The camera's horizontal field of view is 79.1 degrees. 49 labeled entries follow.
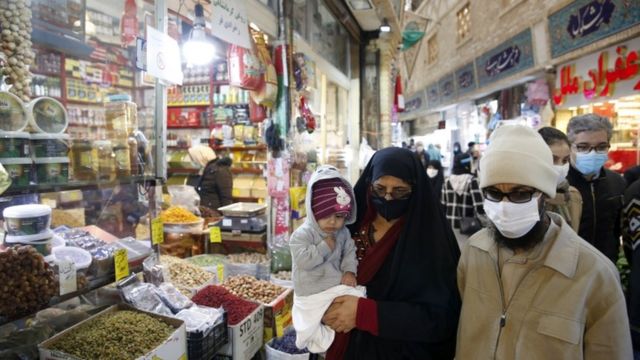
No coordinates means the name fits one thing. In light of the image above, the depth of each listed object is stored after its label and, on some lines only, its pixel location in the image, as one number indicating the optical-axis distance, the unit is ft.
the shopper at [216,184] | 18.25
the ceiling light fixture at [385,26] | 22.02
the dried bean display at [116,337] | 5.25
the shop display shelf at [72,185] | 4.96
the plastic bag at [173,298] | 7.04
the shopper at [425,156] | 35.55
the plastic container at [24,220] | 5.12
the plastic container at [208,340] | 6.40
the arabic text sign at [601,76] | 18.99
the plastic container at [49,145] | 5.13
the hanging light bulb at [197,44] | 10.42
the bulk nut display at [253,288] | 9.23
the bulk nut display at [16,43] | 4.91
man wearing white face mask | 3.89
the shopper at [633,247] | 6.50
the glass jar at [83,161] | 5.79
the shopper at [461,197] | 16.66
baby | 5.18
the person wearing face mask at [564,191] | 7.63
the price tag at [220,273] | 10.49
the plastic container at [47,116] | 5.15
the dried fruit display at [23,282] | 4.72
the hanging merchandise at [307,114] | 12.33
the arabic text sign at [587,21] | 18.49
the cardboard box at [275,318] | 8.71
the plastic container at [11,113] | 4.78
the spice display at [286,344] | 8.53
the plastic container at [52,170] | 5.19
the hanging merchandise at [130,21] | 7.65
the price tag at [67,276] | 5.41
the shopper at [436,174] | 26.20
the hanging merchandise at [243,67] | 9.93
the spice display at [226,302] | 7.84
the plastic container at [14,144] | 4.71
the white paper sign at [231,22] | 8.13
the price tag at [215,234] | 11.93
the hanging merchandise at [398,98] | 33.13
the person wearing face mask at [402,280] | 4.81
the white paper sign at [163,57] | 6.86
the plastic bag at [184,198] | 15.87
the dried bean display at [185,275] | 8.97
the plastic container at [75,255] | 5.70
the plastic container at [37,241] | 5.09
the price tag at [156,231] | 7.71
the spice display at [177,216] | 13.02
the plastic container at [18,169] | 4.76
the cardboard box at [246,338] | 7.41
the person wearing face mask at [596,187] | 8.23
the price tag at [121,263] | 6.35
